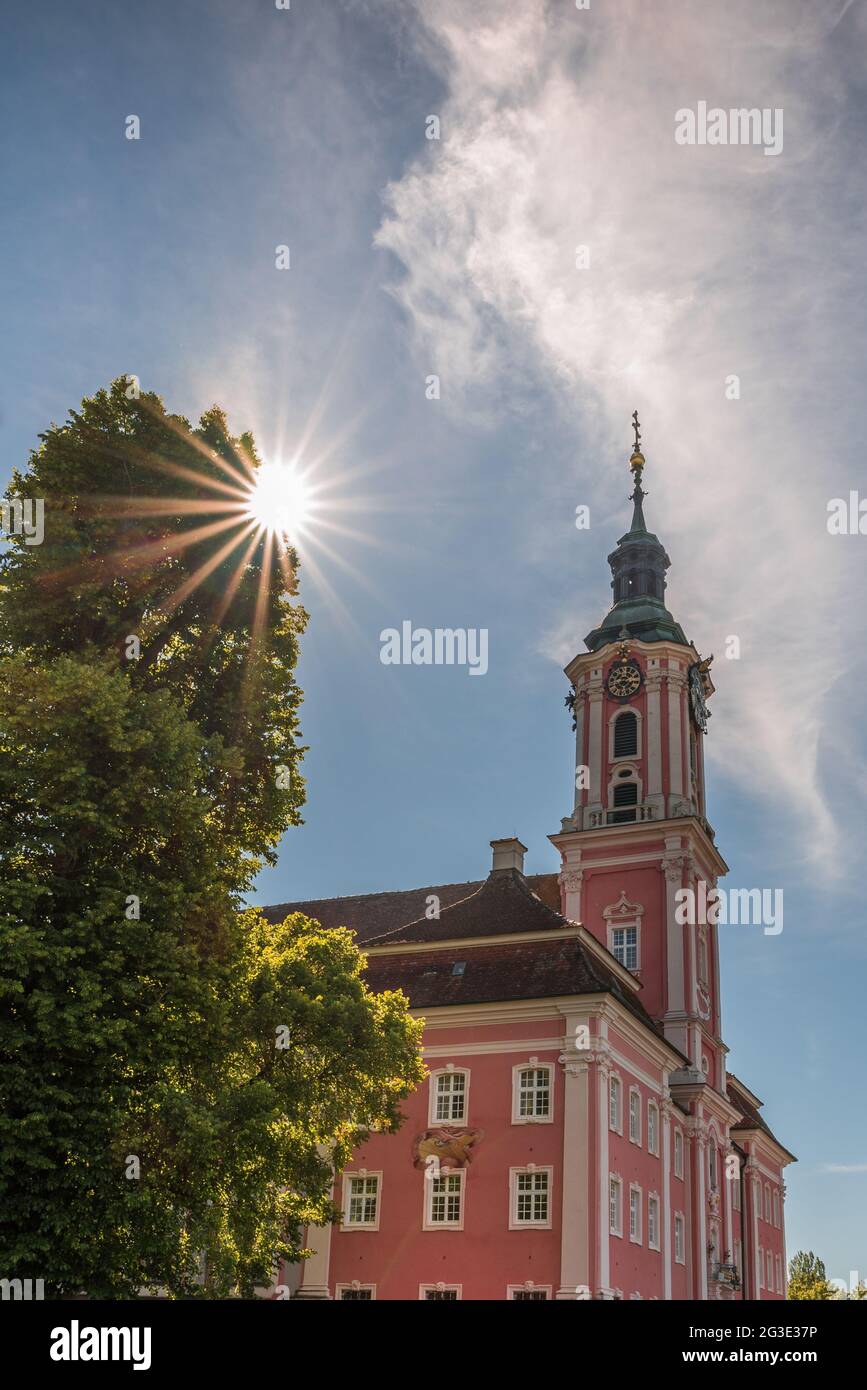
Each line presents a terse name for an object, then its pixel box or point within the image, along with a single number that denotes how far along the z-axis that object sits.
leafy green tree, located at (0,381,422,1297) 16.64
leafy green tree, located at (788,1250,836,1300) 81.19
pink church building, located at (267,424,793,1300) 30.45
